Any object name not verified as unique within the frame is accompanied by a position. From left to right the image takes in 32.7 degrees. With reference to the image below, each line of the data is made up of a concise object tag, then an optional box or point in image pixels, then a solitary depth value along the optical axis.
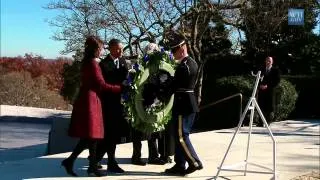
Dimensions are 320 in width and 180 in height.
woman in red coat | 6.71
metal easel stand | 6.66
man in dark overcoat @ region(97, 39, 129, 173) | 7.13
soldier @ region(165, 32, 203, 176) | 6.96
